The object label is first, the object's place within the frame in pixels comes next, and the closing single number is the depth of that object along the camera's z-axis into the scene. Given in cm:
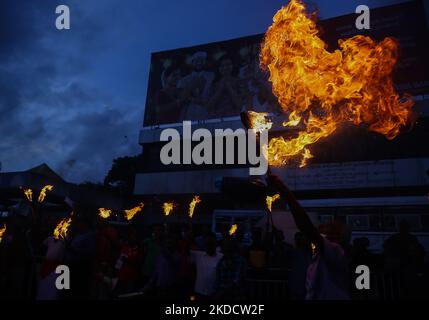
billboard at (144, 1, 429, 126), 2161
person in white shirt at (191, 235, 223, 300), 583
